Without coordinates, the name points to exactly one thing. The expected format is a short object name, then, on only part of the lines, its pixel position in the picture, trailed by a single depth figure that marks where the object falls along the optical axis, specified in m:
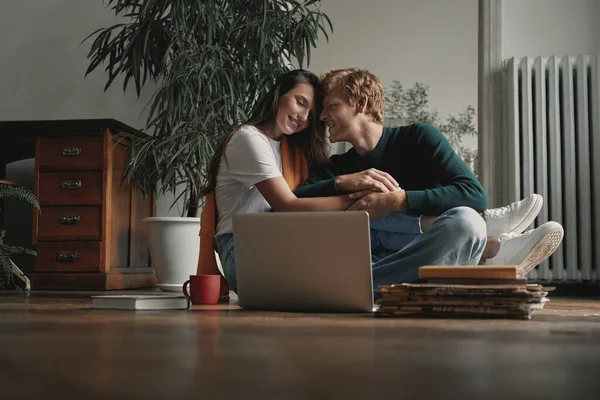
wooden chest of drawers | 3.73
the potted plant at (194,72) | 3.60
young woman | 2.23
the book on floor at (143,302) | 1.98
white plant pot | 3.64
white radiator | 4.02
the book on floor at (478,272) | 1.69
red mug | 2.17
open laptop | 1.80
